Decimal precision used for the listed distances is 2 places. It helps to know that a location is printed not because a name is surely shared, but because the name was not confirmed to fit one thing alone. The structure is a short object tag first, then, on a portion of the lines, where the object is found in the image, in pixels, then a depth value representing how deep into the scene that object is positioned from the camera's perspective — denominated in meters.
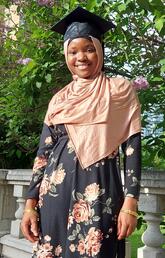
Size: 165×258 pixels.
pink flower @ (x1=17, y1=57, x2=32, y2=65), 3.21
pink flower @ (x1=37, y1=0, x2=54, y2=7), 3.17
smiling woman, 1.69
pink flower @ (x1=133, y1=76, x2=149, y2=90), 2.55
